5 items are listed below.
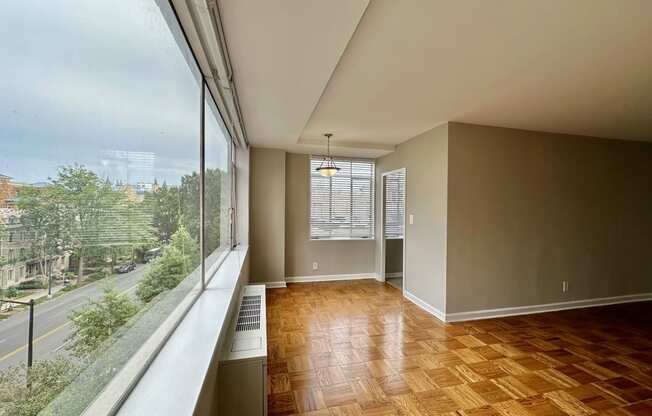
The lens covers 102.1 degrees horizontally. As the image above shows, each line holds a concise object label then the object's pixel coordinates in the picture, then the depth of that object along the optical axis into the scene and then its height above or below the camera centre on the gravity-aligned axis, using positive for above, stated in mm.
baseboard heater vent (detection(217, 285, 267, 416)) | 1444 -966
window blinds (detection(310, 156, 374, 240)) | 5094 +117
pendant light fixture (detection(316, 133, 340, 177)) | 4027 +577
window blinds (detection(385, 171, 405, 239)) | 5340 +27
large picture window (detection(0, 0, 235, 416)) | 487 +27
